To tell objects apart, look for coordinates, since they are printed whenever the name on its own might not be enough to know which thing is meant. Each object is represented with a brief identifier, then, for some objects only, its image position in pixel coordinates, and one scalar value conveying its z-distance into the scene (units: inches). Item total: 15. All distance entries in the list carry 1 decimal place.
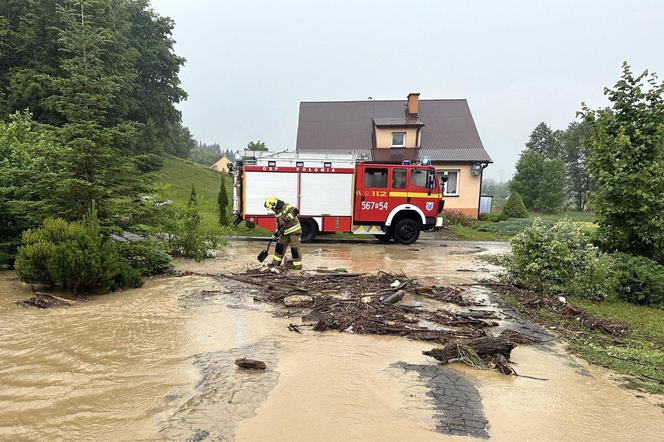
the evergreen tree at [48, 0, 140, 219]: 319.6
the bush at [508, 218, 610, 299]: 313.7
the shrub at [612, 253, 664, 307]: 307.1
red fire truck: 569.3
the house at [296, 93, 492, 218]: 932.6
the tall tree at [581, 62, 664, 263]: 340.5
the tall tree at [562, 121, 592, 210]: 2162.4
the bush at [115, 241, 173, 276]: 335.0
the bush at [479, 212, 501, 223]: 923.4
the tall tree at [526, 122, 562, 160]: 2481.5
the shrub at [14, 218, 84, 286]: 275.1
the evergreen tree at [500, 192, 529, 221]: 920.4
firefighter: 388.2
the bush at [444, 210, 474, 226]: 868.6
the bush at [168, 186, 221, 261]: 437.7
